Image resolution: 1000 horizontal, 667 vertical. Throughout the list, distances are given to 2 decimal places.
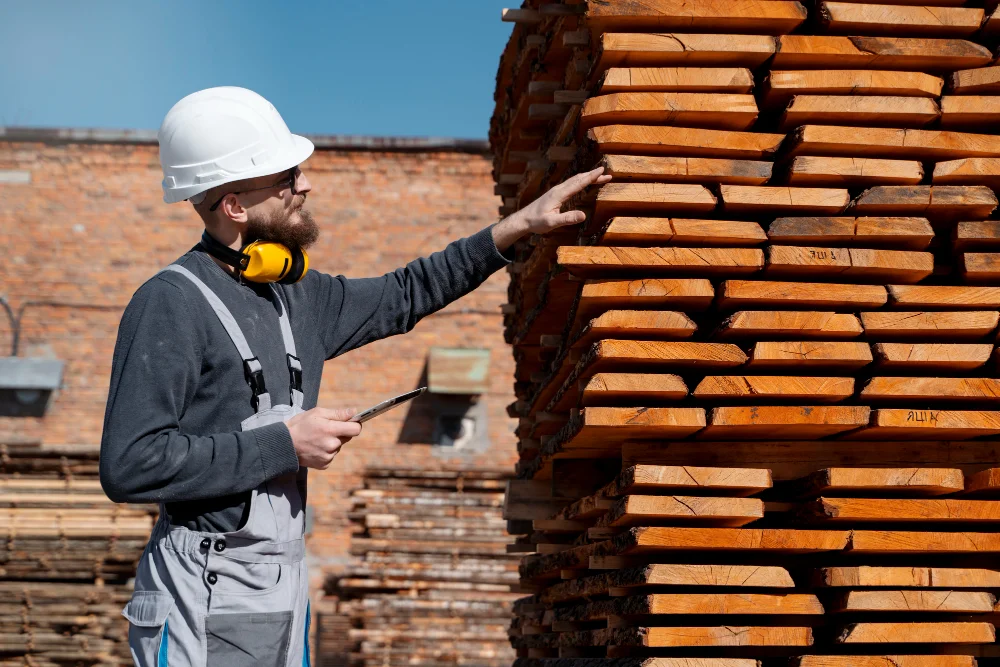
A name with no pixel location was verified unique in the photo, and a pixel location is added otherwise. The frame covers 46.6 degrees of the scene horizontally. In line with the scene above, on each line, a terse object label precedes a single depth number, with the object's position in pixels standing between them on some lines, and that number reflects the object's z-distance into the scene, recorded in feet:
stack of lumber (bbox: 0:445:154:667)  32.76
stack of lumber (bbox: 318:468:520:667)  35.99
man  9.82
